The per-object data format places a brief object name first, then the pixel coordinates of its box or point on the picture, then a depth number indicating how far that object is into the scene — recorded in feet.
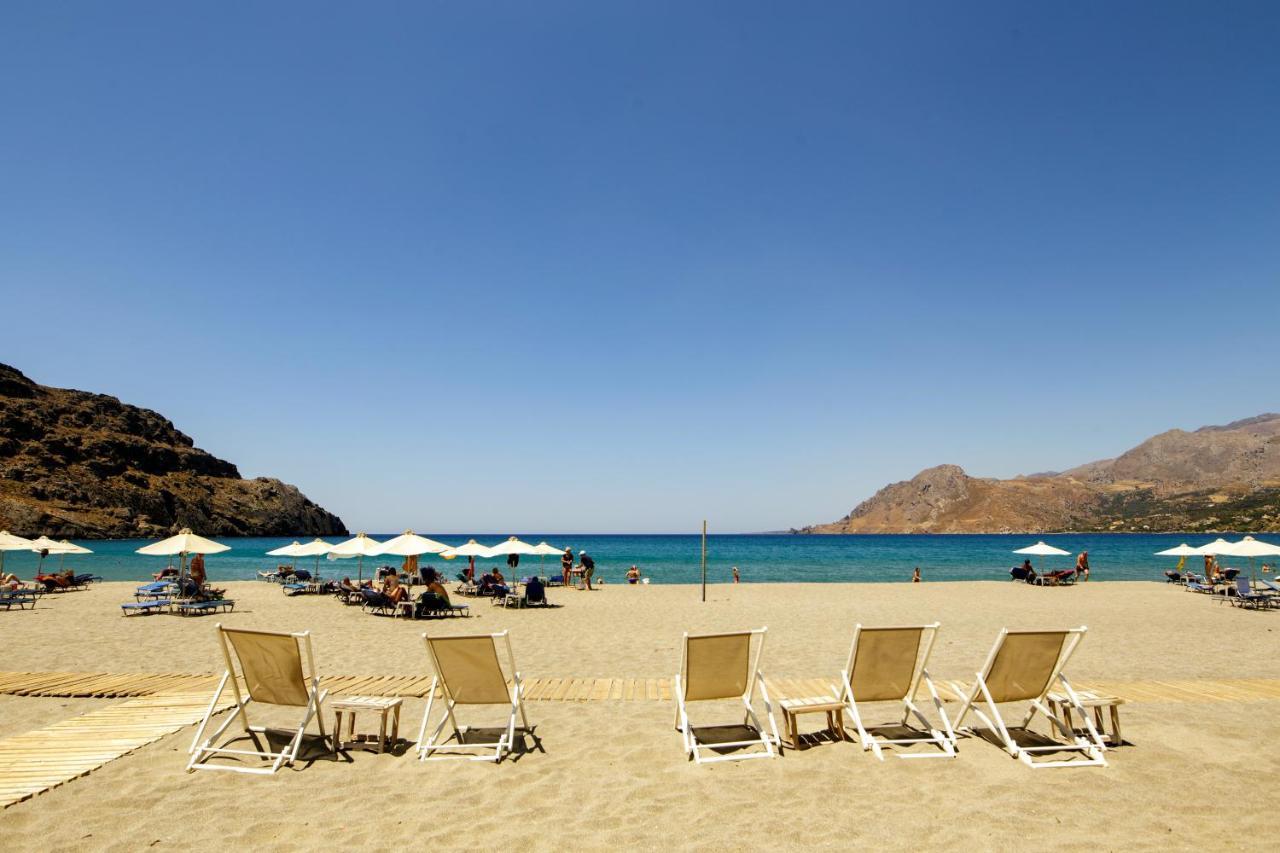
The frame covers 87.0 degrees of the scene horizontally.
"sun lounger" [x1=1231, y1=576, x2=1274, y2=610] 56.54
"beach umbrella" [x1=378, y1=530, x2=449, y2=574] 56.90
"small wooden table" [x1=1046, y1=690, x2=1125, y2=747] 17.57
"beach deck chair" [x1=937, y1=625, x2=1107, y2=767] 17.02
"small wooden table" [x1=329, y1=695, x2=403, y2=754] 17.11
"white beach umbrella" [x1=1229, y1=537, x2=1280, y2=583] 63.82
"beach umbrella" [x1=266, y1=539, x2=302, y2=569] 69.72
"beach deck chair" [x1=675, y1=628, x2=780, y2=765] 17.17
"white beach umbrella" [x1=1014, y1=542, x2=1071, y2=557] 83.15
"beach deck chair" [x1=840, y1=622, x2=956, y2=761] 17.79
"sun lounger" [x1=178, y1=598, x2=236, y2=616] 50.60
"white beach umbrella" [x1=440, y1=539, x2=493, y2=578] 69.97
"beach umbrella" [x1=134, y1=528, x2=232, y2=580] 50.72
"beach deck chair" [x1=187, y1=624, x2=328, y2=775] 16.16
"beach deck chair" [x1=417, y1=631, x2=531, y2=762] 17.11
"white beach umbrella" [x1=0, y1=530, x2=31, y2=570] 60.64
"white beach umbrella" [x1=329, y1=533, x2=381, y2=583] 58.46
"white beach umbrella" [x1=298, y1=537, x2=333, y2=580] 68.80
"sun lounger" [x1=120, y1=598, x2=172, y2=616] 48.76
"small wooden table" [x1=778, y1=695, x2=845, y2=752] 17.22
